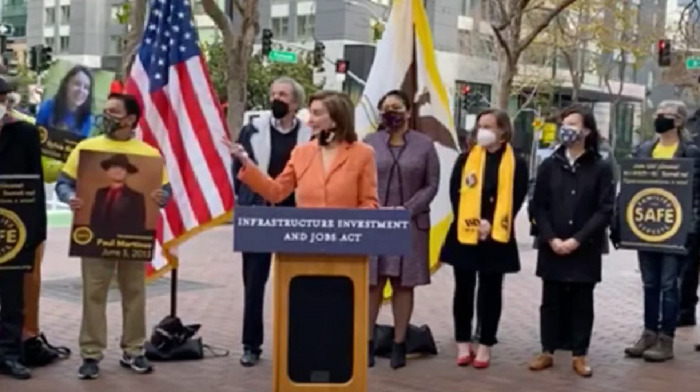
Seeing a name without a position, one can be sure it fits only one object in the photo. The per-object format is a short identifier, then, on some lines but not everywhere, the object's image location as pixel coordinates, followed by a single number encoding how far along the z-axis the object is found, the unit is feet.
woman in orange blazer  22.18
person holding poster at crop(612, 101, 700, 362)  28.43
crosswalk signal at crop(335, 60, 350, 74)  138.93
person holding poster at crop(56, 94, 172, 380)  24.61
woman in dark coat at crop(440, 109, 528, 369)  26.48
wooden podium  19.51
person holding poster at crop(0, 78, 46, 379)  24.32
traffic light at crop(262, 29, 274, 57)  128.85
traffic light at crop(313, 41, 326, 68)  141.28
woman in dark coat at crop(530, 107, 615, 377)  26.22
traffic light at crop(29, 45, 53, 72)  120.37
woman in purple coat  26.12
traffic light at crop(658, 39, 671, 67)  107.34
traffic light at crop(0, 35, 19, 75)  105.42
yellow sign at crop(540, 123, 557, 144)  138.88
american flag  27.71
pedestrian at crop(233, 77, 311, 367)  26.43
